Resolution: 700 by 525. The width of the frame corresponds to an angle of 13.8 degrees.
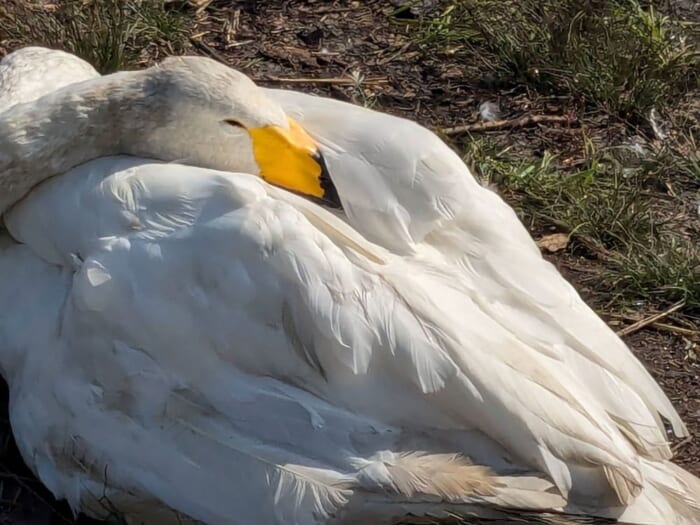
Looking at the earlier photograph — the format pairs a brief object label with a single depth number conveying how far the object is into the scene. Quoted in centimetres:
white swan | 650
